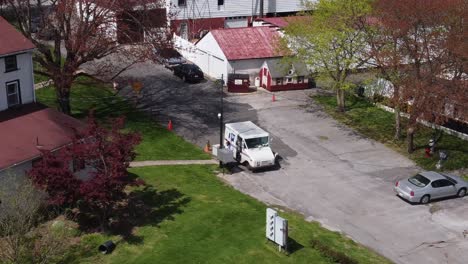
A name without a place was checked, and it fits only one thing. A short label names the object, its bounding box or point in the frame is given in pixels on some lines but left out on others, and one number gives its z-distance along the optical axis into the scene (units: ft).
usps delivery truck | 133.69
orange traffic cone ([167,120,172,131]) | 156.48
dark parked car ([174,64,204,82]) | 189.78
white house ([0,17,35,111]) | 122.42
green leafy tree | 162.40
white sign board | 100.48
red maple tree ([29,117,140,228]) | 100.42
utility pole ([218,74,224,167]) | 135.44
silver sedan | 122.21
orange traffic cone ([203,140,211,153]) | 145.69
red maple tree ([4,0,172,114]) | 147.13
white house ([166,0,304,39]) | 230.07
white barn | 189.47
